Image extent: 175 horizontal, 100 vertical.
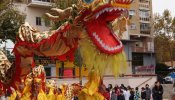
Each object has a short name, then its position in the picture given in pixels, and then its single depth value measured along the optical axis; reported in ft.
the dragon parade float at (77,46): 14.99
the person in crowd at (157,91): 54.70
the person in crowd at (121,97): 57.82
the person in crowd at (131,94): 61.98
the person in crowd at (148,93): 63.87
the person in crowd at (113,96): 58.59
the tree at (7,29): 30.99
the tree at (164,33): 127.34
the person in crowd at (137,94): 65.45
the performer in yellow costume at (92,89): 15.62
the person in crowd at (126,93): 61.16
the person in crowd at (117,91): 58.65
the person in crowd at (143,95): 64.87
